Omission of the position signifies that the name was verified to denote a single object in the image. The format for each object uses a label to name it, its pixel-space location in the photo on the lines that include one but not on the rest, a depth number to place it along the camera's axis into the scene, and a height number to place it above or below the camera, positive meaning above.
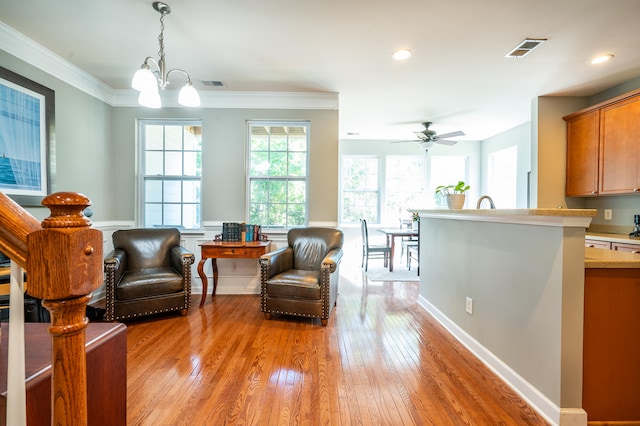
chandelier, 2.09 +0.94
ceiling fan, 5.09 +1.28
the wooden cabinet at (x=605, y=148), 3.12 +0.77
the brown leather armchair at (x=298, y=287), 2.85 -0.80
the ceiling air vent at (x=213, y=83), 3.60 +1.60
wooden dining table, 5.07 -0.43
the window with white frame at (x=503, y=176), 5.77 +0.74
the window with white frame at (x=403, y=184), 6.67 +0.61
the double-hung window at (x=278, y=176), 4.08 +0.46
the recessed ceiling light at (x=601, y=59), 2.92 +1.59
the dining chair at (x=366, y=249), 5.21 -0.73
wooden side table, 3.40 -0.52
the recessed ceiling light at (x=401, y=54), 2.85 +1.59
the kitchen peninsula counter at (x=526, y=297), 1.54 -0.58
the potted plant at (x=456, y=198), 2.85 +0.12
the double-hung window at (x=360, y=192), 6.67 +0.41
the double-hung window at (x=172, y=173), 4.02 +0.48
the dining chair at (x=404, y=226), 6.19 -0.36
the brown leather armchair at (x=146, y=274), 2.78 -0.71
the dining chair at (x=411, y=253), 5.34 -0.83
